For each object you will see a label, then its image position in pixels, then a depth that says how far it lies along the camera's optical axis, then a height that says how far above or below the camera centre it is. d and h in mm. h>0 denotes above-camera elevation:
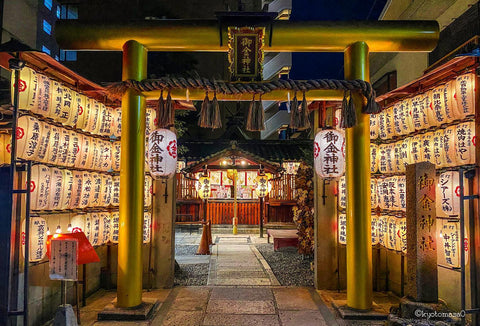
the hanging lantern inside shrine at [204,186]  16875 -113
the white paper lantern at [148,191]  8141 -188
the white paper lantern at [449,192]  5426 -123
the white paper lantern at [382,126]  7781 +1433
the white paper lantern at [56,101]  5854 +1520
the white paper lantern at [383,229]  7586 -1081
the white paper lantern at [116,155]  8047 +716
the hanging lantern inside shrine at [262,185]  17345 -50
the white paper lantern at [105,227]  7566 -1038
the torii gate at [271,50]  6555 +2576
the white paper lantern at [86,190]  6963 -146
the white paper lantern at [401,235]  6938 -1110
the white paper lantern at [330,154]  7270 +688
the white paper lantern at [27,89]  5145 +1543
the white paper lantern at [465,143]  5352 +712
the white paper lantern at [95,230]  7301 -1080
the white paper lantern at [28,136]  5160 +770
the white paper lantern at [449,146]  5656 +697
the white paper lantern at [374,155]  7969 +732
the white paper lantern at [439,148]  5896 +673
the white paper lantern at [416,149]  6506 +725
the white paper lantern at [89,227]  7117 -966
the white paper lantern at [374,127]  8047 +1454
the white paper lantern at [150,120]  8203 +1634
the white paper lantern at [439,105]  5867 +1488
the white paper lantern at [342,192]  8117 -195
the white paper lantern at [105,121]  7578 +1505
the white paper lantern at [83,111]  6745 +1558
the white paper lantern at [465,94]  5355 +1533
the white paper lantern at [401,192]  6996 -162
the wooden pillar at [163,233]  8422 -1309
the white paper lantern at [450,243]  5387 -995
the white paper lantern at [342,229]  8078 -1122
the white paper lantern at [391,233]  7242 -1103
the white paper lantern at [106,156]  7742 +666
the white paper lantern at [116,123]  8011 +1525
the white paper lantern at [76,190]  6605 -135
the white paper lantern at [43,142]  5574 +726
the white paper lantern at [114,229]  7859 -1114
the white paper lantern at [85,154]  6871 +637
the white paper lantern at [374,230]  7973 -1131
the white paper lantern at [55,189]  5867 -107
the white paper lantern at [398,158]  7168 +602
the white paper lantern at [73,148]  6461 +721
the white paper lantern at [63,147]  6141 +714
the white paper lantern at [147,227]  8078 -1102
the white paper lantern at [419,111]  6379 +1491
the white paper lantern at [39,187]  5398 -64
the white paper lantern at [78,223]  6793 -842
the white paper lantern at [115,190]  7977 -161
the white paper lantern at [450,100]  5654 +1507
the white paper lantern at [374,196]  7980 -287
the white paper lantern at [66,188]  6223 -92
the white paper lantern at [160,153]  7137 +685
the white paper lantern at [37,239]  5340 -935
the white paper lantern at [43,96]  5492 +1516
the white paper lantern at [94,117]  7176 +1502
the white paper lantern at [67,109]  6156 +1467
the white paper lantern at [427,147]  6156 +744
